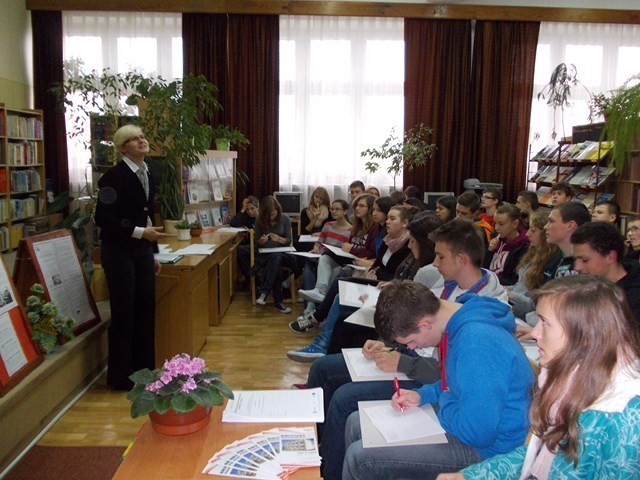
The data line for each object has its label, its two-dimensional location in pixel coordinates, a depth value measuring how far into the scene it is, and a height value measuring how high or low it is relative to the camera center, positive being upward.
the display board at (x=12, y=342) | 2.54 -0.84
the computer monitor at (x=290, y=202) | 6.95 -0.38
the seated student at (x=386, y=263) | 3.74 -0.64
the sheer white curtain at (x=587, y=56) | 7.49 +1.61
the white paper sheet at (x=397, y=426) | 1.67 -0.79
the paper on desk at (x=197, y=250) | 4.06 -0.60
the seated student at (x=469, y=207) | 4.89 -0.29
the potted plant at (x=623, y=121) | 4.61 +0.47
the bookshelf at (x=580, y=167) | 5.92 +0.10
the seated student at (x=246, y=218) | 6.11 -0.53
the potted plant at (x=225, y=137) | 6.36 +0.37
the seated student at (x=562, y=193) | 5.15 -0.16
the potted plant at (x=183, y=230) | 4.79 -0.52
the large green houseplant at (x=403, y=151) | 7.08 +0.27
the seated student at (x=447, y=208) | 4.88 -0.30
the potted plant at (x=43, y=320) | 2.95 -0.81
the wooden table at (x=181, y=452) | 1.50 -0.81
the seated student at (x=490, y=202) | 5.27 -0.26
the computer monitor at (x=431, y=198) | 7.12 -0.32
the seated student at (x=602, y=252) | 2.42 -0.33
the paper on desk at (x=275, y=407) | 1.78 -0.78
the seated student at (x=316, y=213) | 6.27 -0.48
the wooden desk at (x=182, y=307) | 3.66 -0.93
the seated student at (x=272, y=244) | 5.47 -0.75
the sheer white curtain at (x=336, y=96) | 7.41 +1.01
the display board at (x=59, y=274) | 3.11 -0.62
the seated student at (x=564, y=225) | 3.11 -0.28
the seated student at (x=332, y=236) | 5.30 -0.61
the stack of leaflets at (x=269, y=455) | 1.48 -0.79
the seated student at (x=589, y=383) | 1.12 -0.42
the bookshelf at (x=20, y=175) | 6.52 -0.10
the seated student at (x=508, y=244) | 3.84 -0.49
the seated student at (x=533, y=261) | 3.25 -0.52
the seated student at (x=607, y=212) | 4.20 -0.28
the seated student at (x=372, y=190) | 6.40 -0.21
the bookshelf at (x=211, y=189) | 5.61 -0.21
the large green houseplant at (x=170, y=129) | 4.78 +0.34
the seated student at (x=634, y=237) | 3.67 -0.40
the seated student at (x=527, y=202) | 5.11 -0.25
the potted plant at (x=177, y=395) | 1.68 -0.69
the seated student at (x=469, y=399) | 1.57 -0.65
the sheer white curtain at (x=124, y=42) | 7.25 +1.64
